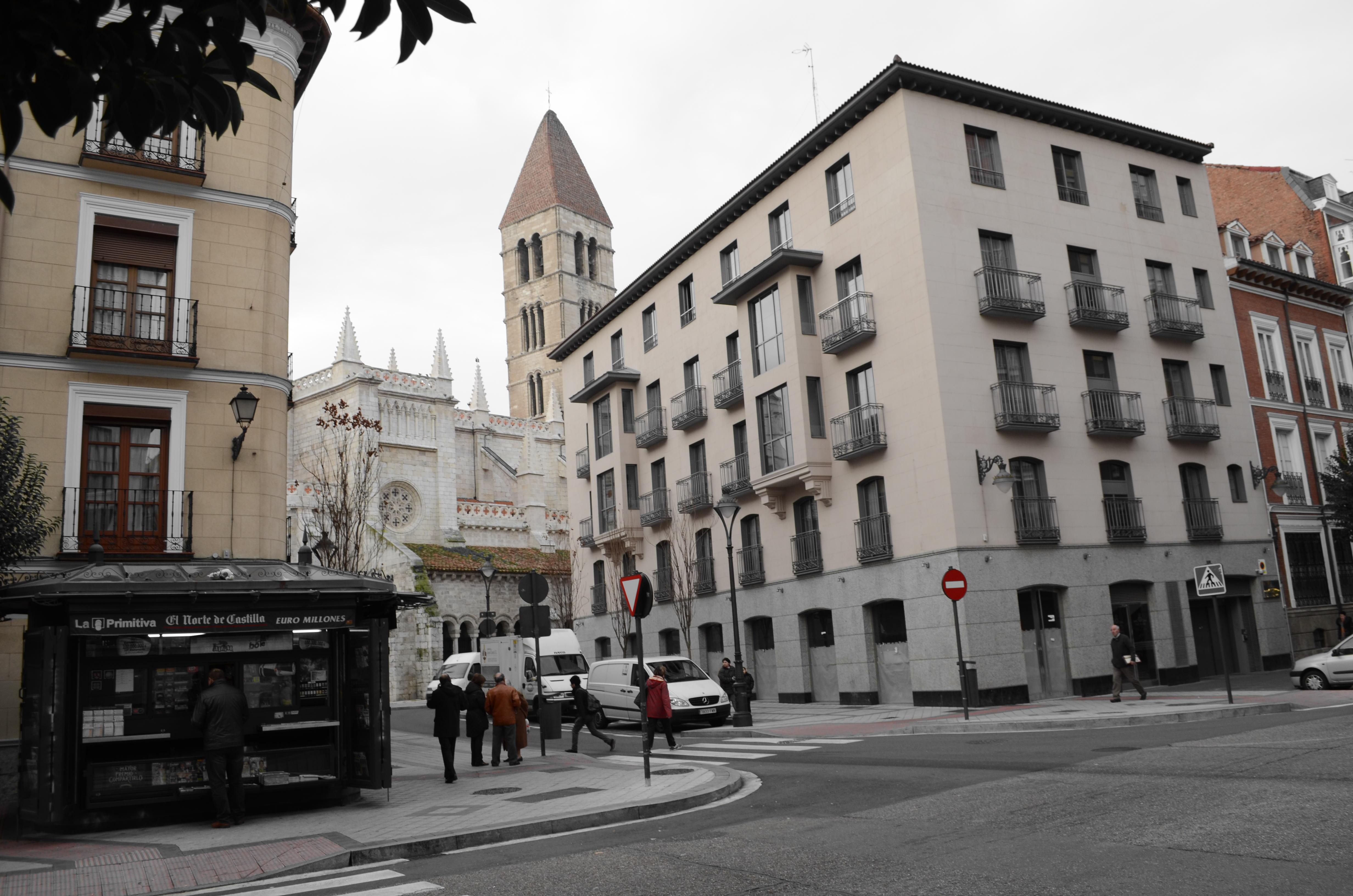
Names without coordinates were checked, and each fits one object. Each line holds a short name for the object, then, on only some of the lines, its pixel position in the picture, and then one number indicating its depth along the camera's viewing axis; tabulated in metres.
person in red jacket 16.52
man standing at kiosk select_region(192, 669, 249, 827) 11.26
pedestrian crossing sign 19.05
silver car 21.19
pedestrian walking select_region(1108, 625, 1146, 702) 20.47
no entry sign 18.94
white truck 26.69
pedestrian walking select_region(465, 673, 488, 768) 16.25
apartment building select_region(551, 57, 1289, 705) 23.70
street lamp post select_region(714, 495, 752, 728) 20.84
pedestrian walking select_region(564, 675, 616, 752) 18.03
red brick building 29.84
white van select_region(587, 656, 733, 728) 21.55
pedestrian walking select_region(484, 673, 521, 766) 16.09
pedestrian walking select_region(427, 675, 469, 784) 14.37
